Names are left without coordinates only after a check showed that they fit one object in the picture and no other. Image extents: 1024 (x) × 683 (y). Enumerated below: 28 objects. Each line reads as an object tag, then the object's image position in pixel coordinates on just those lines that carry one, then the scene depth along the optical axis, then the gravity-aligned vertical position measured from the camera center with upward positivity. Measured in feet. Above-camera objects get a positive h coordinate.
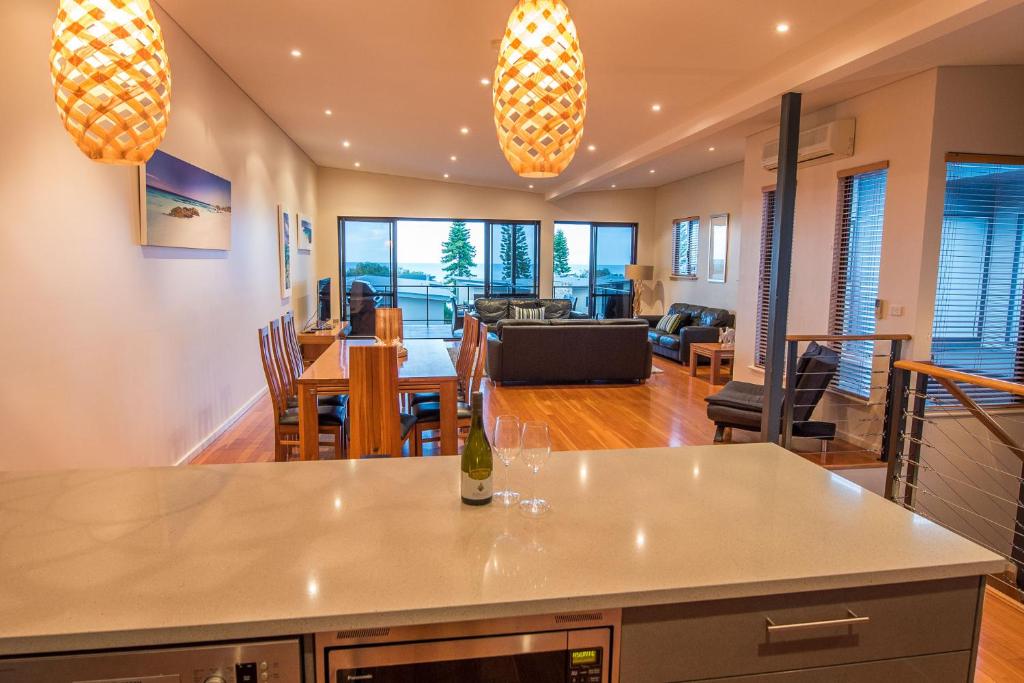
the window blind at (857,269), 16.46 +0.22
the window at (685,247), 33.12 +1.52
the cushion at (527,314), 34.35 -2.38
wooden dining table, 11.26 -2.15
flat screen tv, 30.35 -1.65
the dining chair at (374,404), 8.89 -1.96
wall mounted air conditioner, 16.78 +3.74
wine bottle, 4.64 -1.50
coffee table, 23.94 -3.10
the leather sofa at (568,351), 22.75 -2.95
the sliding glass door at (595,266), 39.24 +0.43
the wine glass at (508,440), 4.66 -1.27
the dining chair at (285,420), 12.39 -3.07
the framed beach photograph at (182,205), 12.27 +1.34
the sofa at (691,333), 27.84 -2.65
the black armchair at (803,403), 15.16 -3.31
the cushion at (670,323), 30.55 -2.52
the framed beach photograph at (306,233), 28.86 +1.66
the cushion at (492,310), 35.06 -2.25
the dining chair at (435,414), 12.87 -3.12
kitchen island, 3.31 -1.79
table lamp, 36.37 -0.22
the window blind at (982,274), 14.99 +0.13
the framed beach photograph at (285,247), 23.95 +0.80
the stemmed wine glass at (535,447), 4.64 -1.32
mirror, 29.48 +1.32
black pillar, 14.83 +0.19
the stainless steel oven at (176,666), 3.18 -2.10
